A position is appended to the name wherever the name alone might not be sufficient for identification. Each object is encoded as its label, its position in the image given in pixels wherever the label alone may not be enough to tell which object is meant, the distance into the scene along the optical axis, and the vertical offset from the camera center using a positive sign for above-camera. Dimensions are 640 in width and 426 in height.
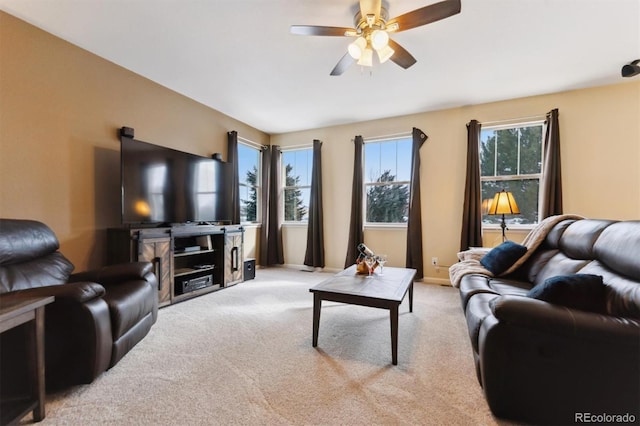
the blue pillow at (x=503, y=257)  2.58 -0.44
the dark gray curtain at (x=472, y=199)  3.81 +0.18
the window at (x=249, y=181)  4.83 +0.56
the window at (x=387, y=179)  4.53 +0.54
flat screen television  2.80 +0.30
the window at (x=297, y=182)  5.27 +0.56
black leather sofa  1.15 -0.63
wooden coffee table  1.85 -0.60
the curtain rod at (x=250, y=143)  4.73 +1.24
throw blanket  2.56 -0.32
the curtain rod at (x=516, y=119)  3.64 +1.27
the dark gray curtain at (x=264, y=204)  5.17 +0.13
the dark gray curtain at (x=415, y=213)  4.18 -0.03
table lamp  3.23 +0.08
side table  1.24 -0.74
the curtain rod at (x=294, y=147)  5.16 +1.25
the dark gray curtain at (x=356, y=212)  4.58 -0.02
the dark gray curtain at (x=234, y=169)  4.40 +0.67
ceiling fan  1.81 +1.35
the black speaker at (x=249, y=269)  4.15 -0.90
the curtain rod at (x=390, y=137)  4.41 +1.25
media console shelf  2.74 -0.51
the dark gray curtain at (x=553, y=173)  3.47 +0.49
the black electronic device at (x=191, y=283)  3.20 -0.89
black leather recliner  1.51 -0.58
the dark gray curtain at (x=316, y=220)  4.88 -0.16
